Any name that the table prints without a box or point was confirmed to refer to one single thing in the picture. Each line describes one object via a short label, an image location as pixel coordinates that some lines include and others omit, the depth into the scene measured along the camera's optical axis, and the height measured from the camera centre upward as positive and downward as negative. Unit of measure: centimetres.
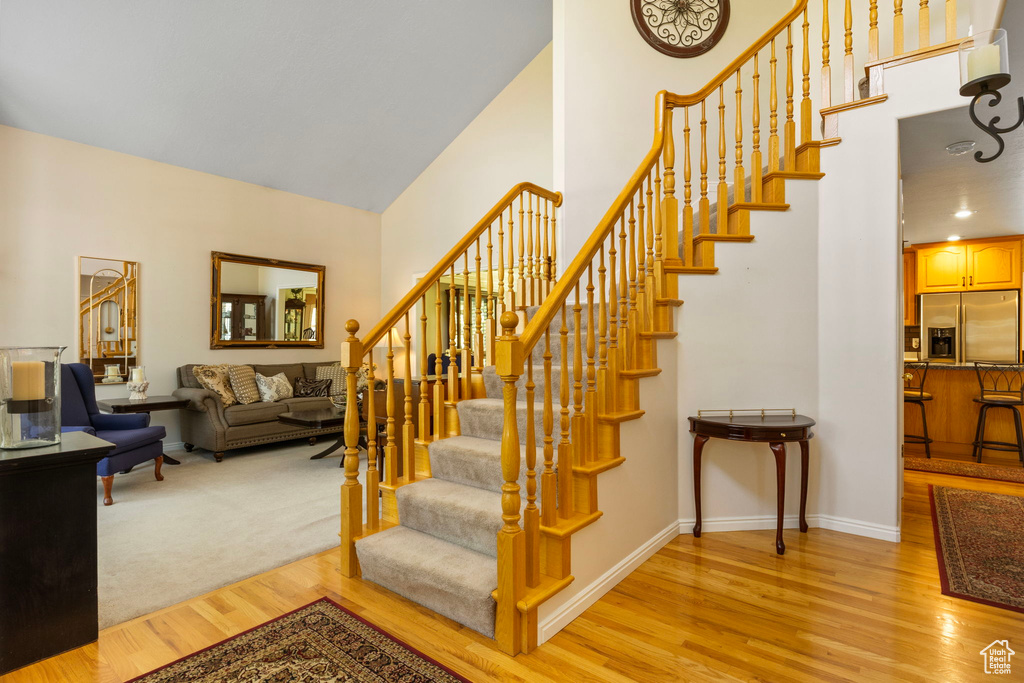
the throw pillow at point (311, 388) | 608 -45
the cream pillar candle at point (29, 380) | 186 -11
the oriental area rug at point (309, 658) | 175 -108
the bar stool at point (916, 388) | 481 -42
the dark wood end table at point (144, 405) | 445 -48
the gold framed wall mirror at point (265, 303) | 592 +54
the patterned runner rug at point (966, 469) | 412 -102
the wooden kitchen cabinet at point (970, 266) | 609 +94
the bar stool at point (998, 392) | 454 -42
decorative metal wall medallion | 434 +266
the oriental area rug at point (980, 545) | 229 -105
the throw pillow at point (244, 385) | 550 -38
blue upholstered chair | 381 -59
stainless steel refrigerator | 604 +21
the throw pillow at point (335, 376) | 630 -33
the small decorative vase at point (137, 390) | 474 -36
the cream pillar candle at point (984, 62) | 179 +96
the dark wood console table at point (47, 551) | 177 -70
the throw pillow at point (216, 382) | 524 -33
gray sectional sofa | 504 -72
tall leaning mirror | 494 +31
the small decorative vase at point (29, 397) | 185 -17
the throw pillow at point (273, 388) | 571 -43
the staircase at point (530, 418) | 196 -34
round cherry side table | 267 -45
